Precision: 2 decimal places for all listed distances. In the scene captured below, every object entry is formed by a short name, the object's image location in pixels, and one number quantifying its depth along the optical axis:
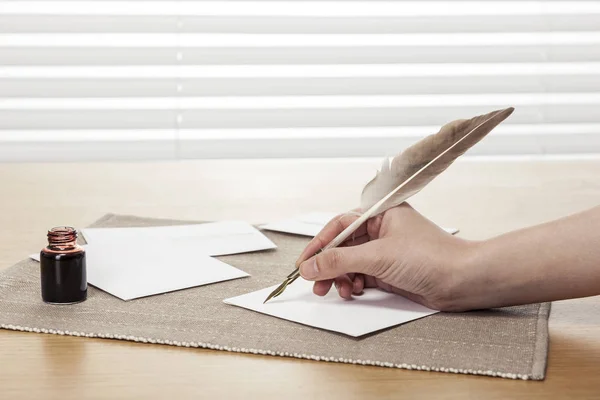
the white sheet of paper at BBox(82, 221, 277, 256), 1.34
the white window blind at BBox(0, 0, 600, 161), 4.53
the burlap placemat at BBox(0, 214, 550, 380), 1.02
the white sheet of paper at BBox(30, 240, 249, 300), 1.19
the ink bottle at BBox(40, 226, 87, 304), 1.13
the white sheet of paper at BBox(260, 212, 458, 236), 1.42
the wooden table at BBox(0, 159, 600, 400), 0.98
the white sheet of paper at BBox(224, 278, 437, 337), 1.09
